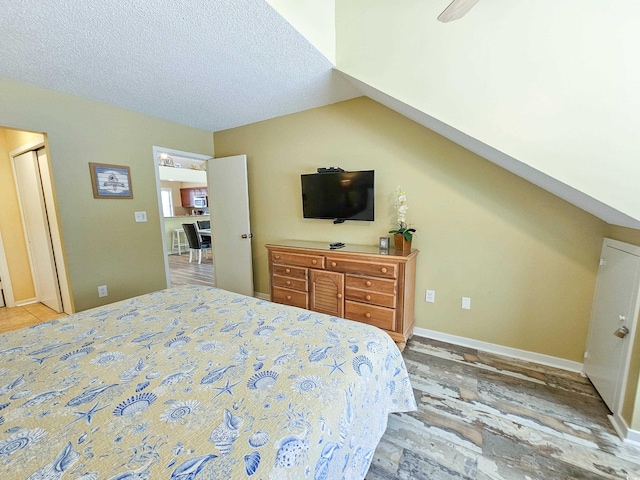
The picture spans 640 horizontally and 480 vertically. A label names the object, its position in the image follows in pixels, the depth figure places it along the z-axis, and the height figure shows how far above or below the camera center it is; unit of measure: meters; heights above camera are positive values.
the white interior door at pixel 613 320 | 1.52 -0.75
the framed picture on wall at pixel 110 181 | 2.69 +0.30
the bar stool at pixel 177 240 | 6.91 -0.85
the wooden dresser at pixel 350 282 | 2.24 -0.71
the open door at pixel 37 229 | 2.89 -0.22
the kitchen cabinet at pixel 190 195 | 9.12 +0.46
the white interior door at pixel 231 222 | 3.43 -0.20
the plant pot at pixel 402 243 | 2.36 -0.34
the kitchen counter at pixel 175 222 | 6.86 -0.35
